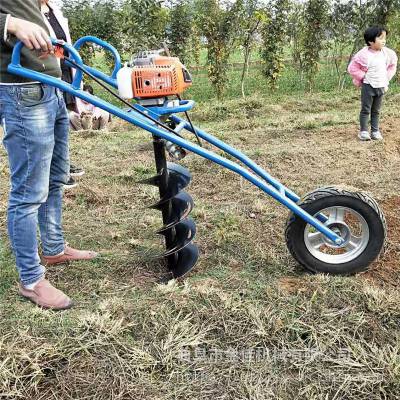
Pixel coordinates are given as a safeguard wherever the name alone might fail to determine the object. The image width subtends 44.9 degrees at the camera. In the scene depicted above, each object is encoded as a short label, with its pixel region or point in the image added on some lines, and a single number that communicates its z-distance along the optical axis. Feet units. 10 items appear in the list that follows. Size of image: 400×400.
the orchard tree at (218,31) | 33.42
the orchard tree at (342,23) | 36.60
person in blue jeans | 6.80
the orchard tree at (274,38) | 34.42
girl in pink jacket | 19.38
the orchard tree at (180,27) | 35.58
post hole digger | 7.51
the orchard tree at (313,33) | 35.37
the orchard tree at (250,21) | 33.68
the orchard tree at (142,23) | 30.89
